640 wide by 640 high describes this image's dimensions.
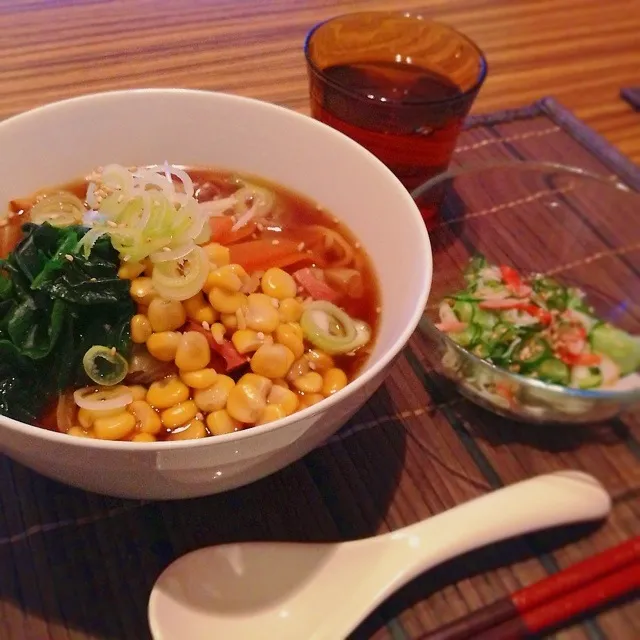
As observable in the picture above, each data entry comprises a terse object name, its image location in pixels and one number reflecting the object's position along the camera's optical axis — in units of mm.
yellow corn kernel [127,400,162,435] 249
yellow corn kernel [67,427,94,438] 244
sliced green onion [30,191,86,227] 290
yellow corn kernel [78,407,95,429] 246
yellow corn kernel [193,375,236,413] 255
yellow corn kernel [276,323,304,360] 272
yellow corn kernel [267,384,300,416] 257
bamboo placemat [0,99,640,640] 235
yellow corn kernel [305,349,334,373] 277
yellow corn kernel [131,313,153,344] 256
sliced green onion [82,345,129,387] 246
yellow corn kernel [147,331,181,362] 254
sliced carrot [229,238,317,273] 304
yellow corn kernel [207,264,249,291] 264
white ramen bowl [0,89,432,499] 204
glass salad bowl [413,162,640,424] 290
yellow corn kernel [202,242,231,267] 276
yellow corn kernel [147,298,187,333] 253
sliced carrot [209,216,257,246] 313
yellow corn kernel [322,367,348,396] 265
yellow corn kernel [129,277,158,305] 255
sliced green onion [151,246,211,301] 254
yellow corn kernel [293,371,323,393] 268
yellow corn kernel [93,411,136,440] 242
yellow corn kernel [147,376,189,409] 254
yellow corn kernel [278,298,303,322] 279
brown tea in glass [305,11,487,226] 340
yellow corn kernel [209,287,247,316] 265
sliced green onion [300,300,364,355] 277
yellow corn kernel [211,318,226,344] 266
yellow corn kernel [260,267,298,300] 285
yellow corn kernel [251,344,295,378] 262
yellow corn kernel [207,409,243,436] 249
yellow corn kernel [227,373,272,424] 248
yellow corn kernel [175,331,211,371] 254
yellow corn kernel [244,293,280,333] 270
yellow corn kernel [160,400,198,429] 252
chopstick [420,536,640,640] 234
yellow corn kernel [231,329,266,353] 265
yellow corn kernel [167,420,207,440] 252
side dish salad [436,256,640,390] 314
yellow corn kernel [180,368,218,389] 256
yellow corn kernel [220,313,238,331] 269
